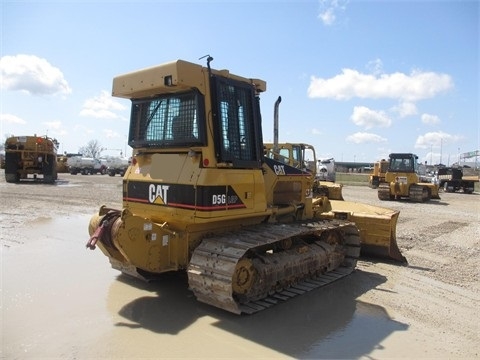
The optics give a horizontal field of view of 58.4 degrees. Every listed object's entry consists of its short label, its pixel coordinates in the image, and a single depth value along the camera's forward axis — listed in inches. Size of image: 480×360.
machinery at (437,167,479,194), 1238.3
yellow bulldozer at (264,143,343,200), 484.8
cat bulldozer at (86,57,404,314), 212.2
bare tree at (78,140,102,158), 4375.0
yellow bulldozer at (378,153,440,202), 866.8
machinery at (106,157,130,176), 1654.8
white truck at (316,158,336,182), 1071.6
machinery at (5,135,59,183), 989.2
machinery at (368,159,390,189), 1218.5
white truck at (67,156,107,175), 1664.6
